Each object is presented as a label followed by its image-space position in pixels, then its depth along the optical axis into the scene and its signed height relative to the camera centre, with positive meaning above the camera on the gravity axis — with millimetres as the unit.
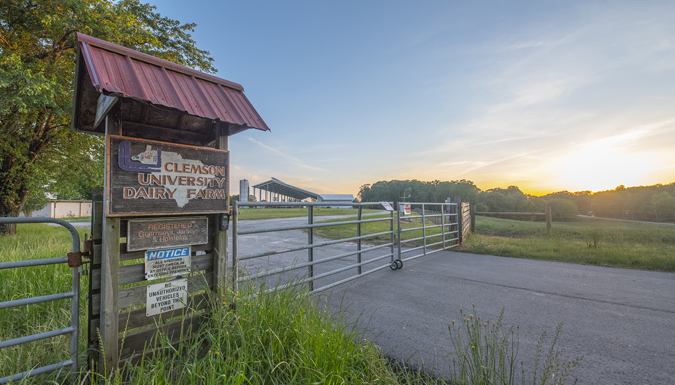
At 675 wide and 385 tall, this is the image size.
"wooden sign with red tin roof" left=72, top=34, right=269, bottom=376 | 2158 +42
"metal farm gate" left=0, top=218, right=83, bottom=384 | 1825 -644
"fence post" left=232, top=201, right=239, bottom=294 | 3021 -406
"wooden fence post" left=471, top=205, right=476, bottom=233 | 12286 -789
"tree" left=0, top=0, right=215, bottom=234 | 7797 +3995
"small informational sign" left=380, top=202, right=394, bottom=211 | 5980 -121
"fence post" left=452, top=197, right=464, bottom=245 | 9656 -782
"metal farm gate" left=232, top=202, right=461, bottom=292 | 3536 -1413
